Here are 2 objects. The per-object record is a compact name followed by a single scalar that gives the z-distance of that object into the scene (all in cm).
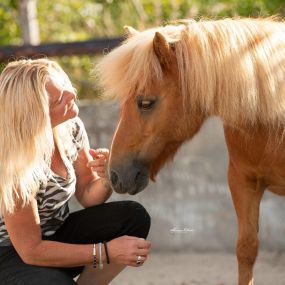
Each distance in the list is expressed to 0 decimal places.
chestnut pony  542
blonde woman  522
